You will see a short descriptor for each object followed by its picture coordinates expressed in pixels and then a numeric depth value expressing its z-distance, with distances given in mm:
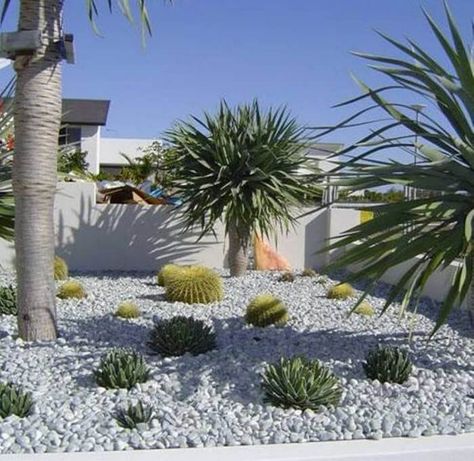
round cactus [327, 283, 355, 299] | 10148
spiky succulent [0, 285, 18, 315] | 7992
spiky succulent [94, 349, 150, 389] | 5062
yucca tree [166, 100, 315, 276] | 12109
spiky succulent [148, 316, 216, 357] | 6031
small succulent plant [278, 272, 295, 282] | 12159
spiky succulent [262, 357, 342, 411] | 4730
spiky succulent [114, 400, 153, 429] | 4371
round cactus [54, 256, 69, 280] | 11430
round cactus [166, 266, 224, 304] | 9422
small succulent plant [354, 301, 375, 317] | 8594
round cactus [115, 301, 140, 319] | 7992
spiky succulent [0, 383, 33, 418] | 4527
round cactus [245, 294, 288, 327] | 7516
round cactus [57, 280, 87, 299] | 9539
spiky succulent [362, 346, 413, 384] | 5387
